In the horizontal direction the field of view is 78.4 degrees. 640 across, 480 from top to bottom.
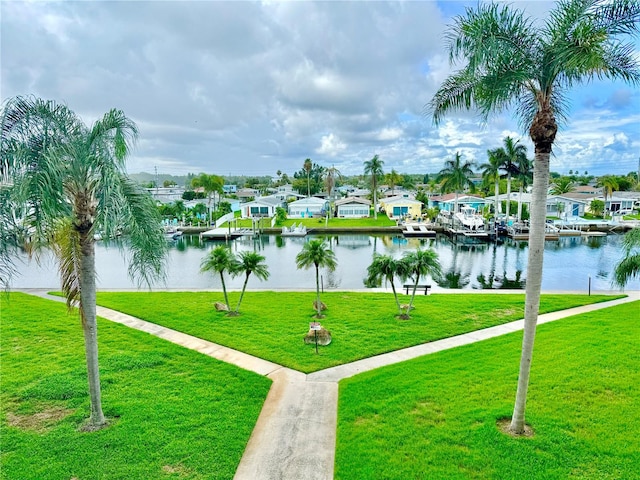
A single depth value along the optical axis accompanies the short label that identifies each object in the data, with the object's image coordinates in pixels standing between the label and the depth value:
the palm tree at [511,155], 43.91
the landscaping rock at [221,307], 16.97
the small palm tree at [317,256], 16.03
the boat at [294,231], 49.66
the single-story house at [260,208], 62.98
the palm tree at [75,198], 6.24
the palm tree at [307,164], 79.44
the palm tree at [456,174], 52.09
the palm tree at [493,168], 45.59
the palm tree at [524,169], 43.87
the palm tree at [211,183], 60.52
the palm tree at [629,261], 10.19
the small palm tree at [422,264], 15.07
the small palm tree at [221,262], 16.14
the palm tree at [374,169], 61.84
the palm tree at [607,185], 53.84
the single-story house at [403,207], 61.16
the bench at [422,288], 18.83
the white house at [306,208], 63.34
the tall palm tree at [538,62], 6.41
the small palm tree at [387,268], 15.12
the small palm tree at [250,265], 15.98
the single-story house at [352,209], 62.72
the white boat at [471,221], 47.88
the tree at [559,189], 64.89
